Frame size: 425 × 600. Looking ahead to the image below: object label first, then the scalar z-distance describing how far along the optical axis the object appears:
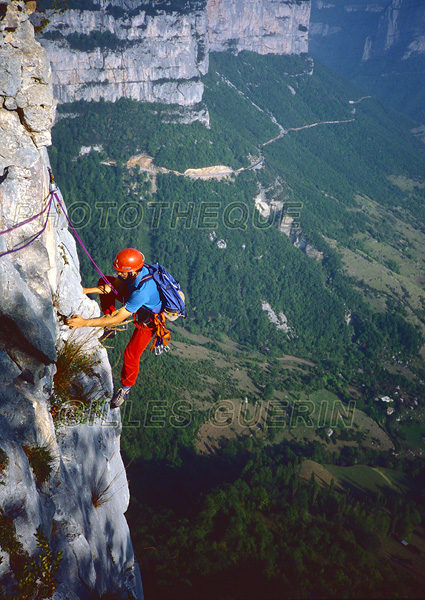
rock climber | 9.03
